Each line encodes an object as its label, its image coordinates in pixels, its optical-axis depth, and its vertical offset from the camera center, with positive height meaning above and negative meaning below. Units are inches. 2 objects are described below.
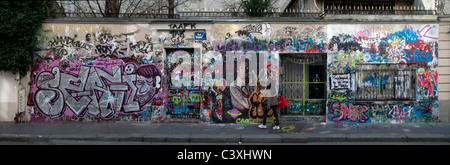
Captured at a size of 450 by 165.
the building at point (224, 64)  399.9 +23.6
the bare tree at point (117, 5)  499.5 +139.4
